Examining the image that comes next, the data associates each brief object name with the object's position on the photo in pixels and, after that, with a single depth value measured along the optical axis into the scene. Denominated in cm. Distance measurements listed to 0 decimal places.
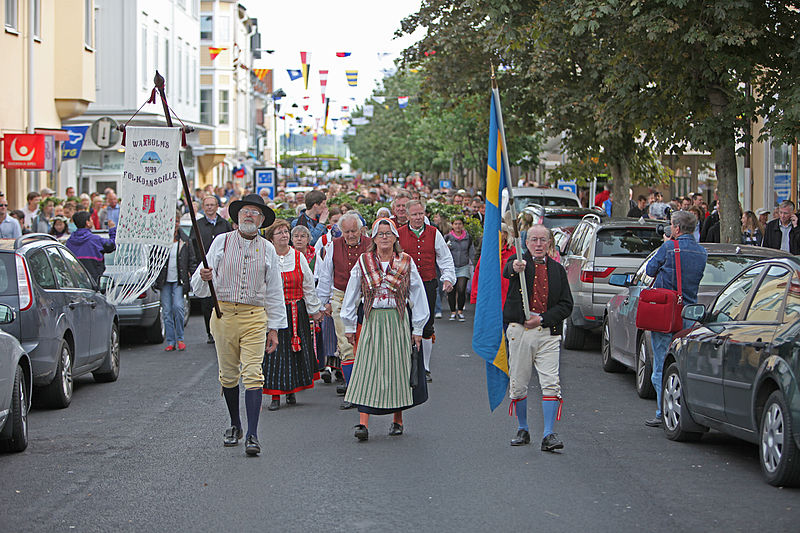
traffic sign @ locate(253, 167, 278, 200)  4700
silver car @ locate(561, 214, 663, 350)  1521
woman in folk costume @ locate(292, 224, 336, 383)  1163
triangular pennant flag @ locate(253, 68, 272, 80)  4850
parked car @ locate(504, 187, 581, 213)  2577
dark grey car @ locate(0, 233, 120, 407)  1070
